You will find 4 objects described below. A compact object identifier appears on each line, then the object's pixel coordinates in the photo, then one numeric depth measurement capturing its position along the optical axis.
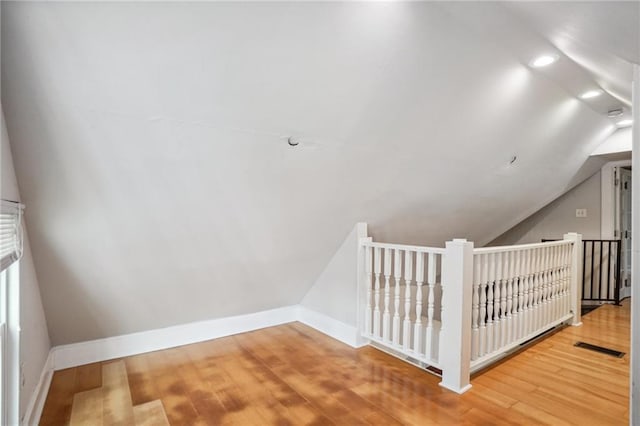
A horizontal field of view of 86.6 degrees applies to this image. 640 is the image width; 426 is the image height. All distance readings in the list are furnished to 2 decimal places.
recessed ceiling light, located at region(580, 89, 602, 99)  3.03
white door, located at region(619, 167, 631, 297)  4.92
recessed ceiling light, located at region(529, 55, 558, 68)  2.37
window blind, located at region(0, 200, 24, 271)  1.45
